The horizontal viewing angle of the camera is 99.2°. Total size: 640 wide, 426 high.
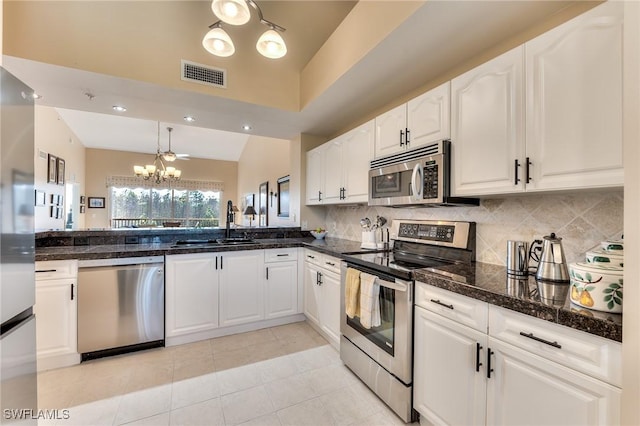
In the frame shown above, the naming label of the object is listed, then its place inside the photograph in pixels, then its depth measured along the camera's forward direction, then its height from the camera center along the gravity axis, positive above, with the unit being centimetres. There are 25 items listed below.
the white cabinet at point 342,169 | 264 +50
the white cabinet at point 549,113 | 112 +50
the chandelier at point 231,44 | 158 +112
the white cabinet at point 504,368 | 94 -65
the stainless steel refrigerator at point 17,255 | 102 -18
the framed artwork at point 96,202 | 723 +24
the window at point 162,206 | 756 +16
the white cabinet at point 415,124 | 185 +69
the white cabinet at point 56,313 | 214 -82
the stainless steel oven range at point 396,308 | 165 -61
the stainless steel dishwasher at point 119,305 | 229 -82
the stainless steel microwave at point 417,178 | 181 +27
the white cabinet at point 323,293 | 251 -82
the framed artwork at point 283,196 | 486 +30
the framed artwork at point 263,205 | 605 +18
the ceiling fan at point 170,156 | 538 +112
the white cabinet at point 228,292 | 261 -83
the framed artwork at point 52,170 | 498 +78
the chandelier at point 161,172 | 546 +90
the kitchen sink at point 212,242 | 289 -34
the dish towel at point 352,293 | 201 -60
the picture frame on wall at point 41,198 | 439 +22
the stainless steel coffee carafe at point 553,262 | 138 -24
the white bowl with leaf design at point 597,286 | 95 -26
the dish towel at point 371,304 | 185 -62
